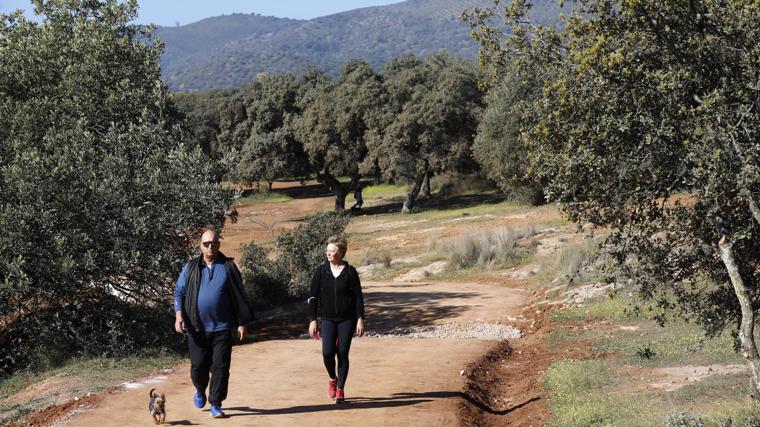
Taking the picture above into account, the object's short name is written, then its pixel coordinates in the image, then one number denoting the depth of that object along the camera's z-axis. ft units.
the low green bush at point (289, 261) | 69.56
